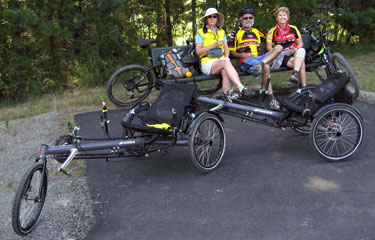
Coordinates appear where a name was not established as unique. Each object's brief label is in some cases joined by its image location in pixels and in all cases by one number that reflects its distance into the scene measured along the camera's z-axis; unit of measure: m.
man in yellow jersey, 6.66
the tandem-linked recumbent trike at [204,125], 3.97
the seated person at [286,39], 6.72
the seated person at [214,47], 6.31
